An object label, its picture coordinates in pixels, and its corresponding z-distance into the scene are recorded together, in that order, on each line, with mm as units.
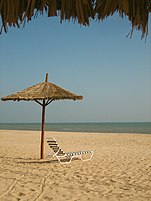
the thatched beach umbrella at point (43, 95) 7660
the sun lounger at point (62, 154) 7523
